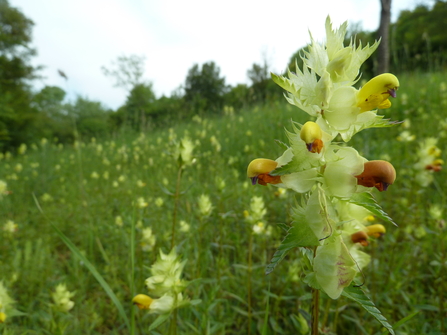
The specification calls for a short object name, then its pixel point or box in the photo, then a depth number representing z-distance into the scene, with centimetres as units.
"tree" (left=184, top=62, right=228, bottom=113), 1000
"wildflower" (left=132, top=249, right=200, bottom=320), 13
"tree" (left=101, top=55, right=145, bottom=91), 1238
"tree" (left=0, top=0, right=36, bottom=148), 793
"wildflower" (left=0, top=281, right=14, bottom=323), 15
